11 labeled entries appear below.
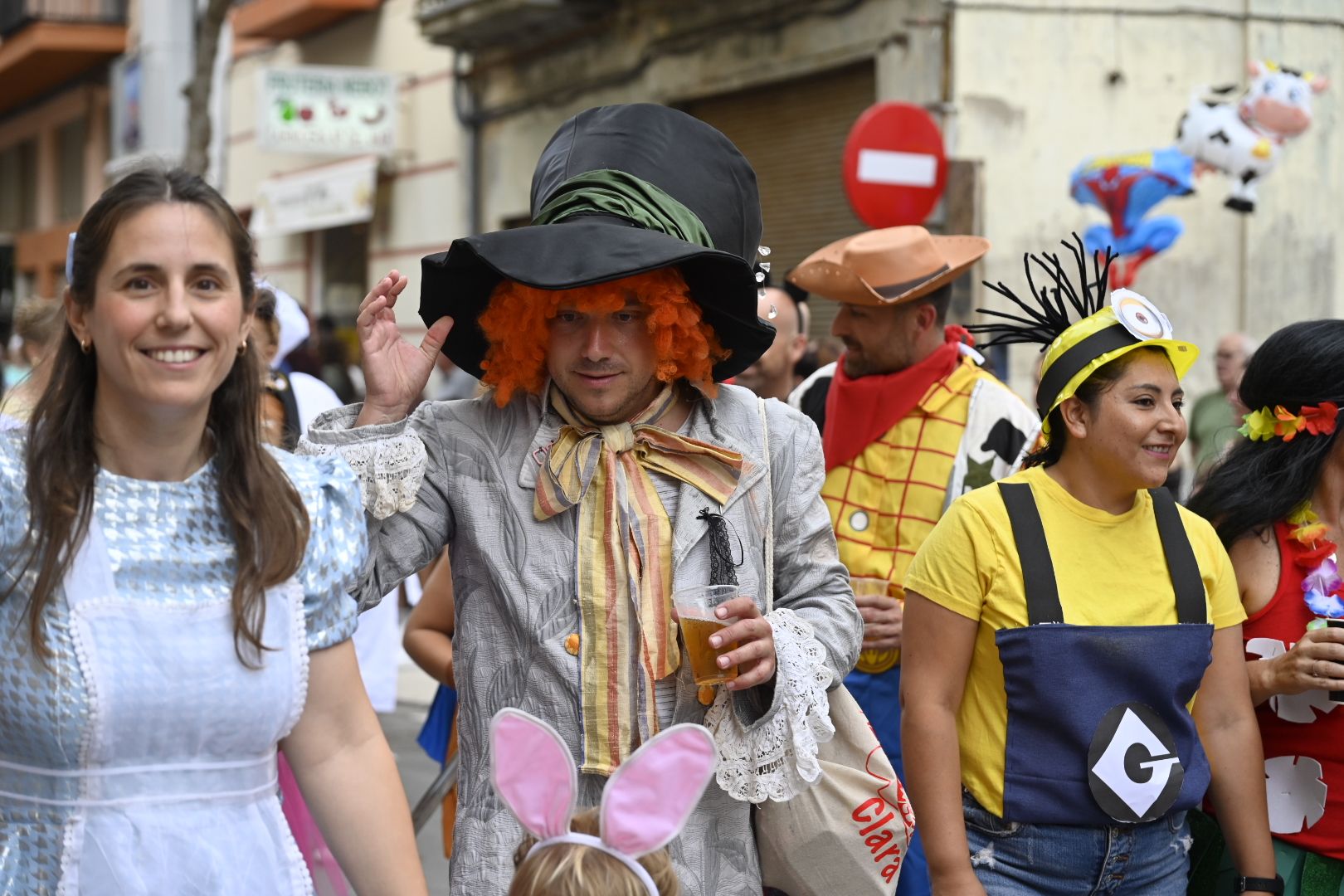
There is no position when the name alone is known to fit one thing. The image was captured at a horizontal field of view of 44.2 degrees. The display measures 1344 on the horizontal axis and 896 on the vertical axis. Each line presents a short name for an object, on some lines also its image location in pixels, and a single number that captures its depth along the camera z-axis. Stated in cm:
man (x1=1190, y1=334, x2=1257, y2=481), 920
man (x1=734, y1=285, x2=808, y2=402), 533
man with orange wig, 284
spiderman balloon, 907
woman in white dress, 222
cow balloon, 900
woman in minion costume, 321
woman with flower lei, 353
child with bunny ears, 236
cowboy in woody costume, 441
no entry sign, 833
